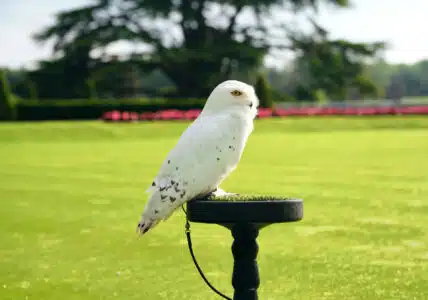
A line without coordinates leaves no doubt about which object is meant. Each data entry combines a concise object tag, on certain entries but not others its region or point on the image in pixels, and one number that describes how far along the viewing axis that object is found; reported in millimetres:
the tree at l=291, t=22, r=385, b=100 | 47250
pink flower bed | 34519
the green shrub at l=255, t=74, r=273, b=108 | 40625
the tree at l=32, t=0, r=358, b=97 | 45438
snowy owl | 3840
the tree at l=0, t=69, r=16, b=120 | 37625
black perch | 3479
